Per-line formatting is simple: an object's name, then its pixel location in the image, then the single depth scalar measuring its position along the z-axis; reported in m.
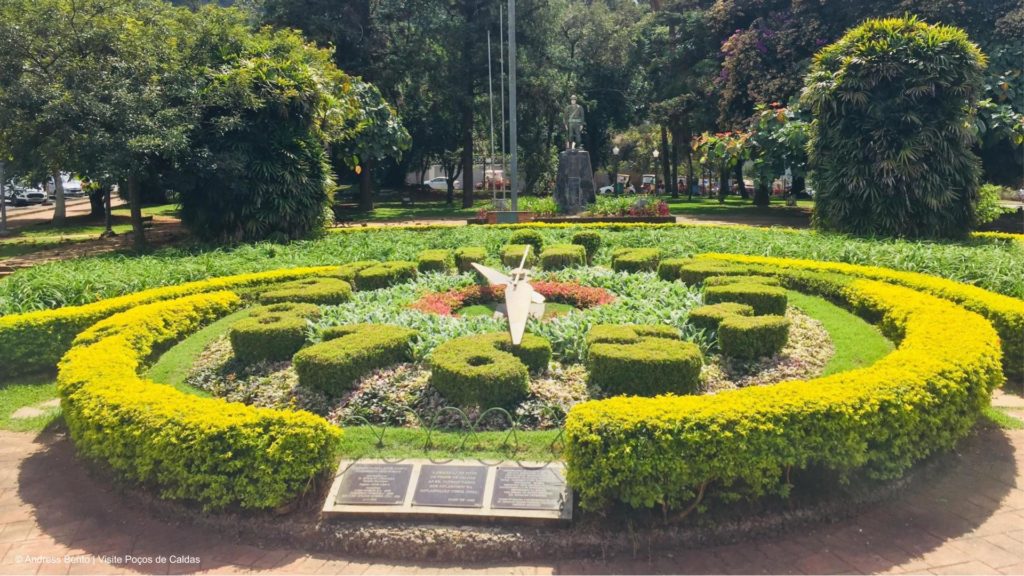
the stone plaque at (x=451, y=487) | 4.26
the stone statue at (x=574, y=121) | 22.08
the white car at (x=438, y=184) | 47.78
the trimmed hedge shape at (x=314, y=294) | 8.46
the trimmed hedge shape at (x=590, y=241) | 11.86
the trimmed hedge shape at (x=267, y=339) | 6.80
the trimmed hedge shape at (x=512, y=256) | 10.63
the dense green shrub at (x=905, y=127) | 12.45
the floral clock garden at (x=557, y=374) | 4.21
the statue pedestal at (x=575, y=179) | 21.42
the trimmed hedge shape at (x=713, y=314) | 7.04
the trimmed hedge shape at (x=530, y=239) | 12.14
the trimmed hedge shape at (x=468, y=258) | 10.55
